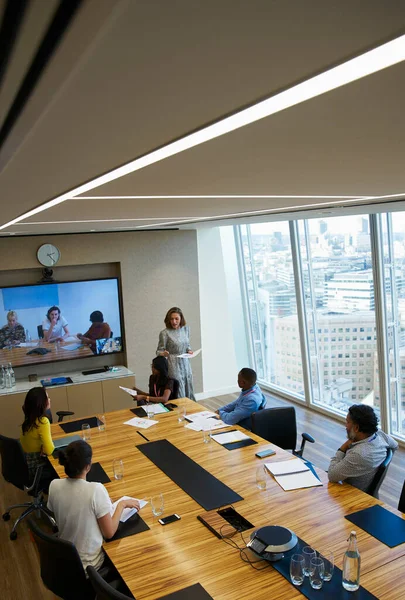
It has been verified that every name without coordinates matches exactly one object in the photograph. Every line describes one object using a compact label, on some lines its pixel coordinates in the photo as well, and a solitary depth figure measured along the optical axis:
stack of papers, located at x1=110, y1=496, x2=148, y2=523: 3.18
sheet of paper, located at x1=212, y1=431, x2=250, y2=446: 4.40
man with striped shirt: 3.52
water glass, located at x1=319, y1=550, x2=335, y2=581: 2.59
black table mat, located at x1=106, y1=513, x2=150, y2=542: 3.04
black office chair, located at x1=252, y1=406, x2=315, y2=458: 4.78
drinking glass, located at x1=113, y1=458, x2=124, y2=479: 3.77
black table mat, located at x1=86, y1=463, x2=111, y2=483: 3.79
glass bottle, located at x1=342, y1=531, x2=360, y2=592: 2.47
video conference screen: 6.87
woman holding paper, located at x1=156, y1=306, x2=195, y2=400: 6.54
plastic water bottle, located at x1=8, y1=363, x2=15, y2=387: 6.80
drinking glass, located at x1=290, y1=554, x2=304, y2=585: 2.54
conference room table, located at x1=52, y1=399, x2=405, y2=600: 2.57
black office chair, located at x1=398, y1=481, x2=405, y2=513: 3.49
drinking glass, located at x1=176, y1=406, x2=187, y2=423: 4.99
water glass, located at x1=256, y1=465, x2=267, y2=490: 3.49
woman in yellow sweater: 4.40
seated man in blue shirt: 4.95
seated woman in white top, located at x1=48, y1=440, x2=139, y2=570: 2.96
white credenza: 6.62
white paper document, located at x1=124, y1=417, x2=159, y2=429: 4.92
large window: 6.50
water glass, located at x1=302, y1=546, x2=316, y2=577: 2.57
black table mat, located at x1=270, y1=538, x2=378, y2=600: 2.45
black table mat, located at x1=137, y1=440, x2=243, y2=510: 3.41
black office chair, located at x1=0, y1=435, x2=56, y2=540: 4.55
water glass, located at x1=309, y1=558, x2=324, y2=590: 2.52
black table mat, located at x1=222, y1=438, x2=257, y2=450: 4.28
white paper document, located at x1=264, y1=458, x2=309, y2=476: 3.75
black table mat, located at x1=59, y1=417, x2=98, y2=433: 4.98
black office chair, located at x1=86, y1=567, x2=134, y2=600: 2.34
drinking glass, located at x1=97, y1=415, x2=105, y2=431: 4.84
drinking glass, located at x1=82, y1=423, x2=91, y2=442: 4.61
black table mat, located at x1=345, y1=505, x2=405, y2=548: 2.89
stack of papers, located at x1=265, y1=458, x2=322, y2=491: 3.57
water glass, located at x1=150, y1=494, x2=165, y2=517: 3.22
